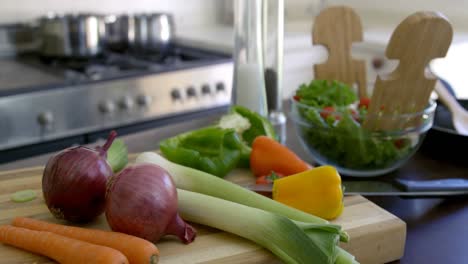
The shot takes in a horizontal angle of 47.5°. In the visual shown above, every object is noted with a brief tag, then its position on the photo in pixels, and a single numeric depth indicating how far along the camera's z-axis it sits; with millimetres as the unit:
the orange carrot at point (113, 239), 691
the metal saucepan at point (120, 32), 2402
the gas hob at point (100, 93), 1786
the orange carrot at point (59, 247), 671
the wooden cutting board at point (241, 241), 742
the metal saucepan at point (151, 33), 2365
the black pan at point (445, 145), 1125
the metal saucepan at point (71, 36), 2135
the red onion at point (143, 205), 727
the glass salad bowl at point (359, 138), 1004
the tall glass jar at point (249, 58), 1224
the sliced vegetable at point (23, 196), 921
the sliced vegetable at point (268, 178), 949
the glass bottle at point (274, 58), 1219
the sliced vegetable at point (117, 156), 982
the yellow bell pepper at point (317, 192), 833
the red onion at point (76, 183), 780
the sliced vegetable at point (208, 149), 993
